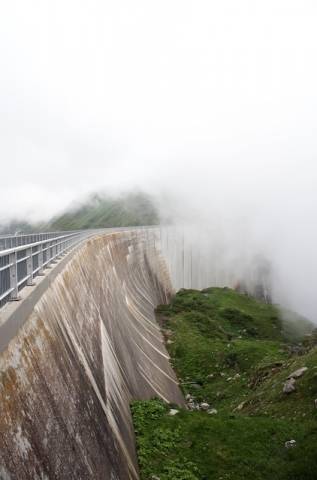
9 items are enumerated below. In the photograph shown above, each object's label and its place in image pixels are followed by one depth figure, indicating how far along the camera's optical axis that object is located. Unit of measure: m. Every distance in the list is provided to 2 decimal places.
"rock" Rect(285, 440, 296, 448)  13.76
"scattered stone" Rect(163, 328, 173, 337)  34.72
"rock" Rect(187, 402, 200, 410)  22.32
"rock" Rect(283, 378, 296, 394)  17.45
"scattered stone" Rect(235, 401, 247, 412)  19.66
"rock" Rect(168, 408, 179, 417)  16.87
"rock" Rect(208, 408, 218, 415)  18.65
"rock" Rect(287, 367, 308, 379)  18.39
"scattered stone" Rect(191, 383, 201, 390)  25.31
